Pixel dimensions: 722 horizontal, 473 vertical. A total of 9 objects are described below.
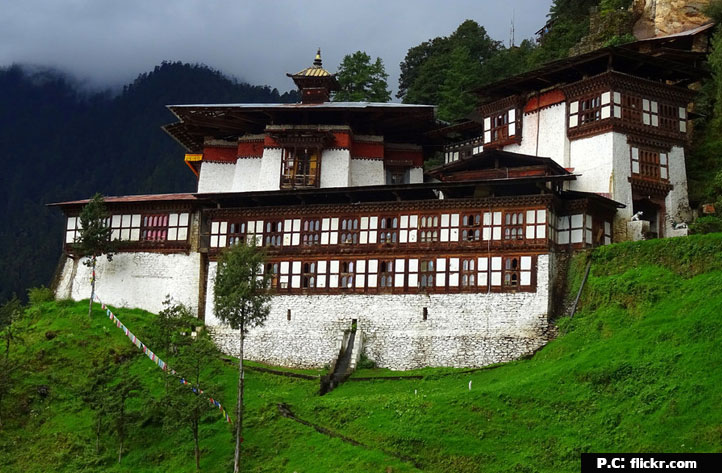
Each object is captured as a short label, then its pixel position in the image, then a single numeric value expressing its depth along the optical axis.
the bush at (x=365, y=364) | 56.91
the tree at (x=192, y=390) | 46.94
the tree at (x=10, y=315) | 61.19
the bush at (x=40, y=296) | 69.06
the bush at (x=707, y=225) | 57.46
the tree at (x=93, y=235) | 65.31
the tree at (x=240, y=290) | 49.09
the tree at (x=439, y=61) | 95.00
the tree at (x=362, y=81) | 93.06
